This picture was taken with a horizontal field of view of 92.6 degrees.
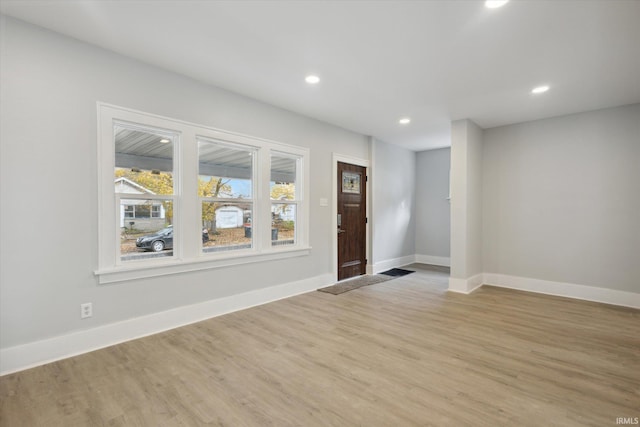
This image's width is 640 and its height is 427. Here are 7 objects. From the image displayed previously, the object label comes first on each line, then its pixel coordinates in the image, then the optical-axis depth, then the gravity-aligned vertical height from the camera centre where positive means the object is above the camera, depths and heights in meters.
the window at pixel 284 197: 4.63 +0.22
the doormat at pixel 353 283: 5.01 -1.29
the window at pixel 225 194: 3.82 +0.24
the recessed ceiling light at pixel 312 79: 3.50 +1.55
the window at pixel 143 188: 3.13 +0.26
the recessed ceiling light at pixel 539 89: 3.75 +1.51
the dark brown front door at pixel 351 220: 5.69 -0.17
